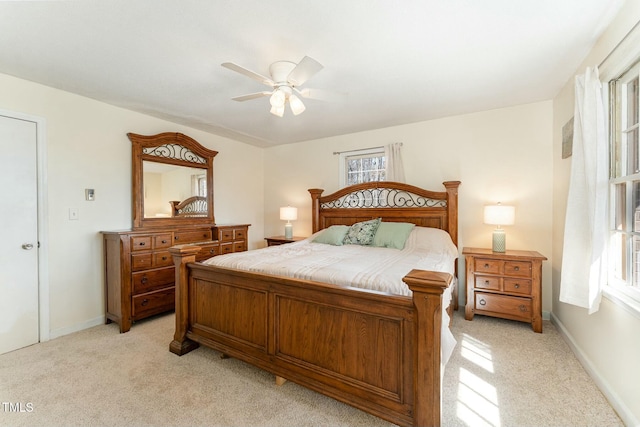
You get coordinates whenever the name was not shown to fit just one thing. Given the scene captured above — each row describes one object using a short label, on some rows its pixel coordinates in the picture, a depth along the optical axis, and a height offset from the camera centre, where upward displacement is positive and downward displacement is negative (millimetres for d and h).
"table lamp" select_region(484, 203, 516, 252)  2975 -92
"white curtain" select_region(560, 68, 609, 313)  1759 +33
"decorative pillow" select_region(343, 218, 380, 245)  3354 -287
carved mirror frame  3332 +703
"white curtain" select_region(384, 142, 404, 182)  3885 +689
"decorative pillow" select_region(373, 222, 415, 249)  3125 -290
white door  2438 -217
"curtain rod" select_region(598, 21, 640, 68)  1535 +1030
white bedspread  1740 -437
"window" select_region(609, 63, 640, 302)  1681 +169
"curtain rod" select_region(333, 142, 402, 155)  4185 +956
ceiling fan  1907 +989
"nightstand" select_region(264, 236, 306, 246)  4297 -470
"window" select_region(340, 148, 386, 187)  4176 +701
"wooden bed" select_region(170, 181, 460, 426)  1368 -792
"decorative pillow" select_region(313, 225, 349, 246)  3449 -330
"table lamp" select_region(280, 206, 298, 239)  4520 -93
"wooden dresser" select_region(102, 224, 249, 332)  2855 -691
